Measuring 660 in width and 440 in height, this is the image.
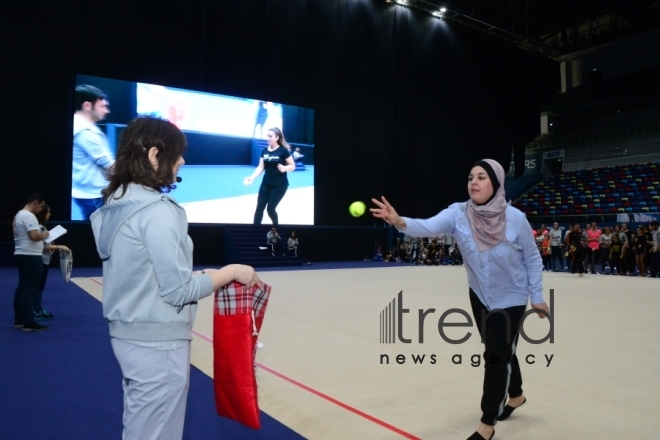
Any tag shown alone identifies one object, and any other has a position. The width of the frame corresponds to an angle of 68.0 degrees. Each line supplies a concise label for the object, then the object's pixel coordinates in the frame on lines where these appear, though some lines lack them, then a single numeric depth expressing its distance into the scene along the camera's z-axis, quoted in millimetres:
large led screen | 13242
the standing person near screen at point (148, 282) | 1434
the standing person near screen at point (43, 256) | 5613
